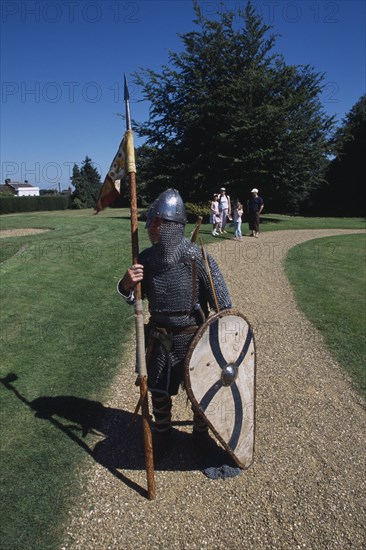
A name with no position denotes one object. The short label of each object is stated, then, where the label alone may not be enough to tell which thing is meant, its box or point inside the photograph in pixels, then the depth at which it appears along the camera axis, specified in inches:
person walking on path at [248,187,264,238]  560.5
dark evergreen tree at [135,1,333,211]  813.9
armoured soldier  127.9
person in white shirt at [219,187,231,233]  589.9
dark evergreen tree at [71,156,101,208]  2026.3
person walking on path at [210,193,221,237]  585.3
